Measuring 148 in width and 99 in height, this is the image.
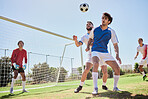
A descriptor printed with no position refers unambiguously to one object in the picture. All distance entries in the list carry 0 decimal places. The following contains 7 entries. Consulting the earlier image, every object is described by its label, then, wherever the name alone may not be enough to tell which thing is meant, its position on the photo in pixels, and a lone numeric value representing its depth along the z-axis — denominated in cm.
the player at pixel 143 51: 688
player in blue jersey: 301
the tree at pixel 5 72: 1110
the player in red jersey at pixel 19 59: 511
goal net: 1005
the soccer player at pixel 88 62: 359
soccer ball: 543
